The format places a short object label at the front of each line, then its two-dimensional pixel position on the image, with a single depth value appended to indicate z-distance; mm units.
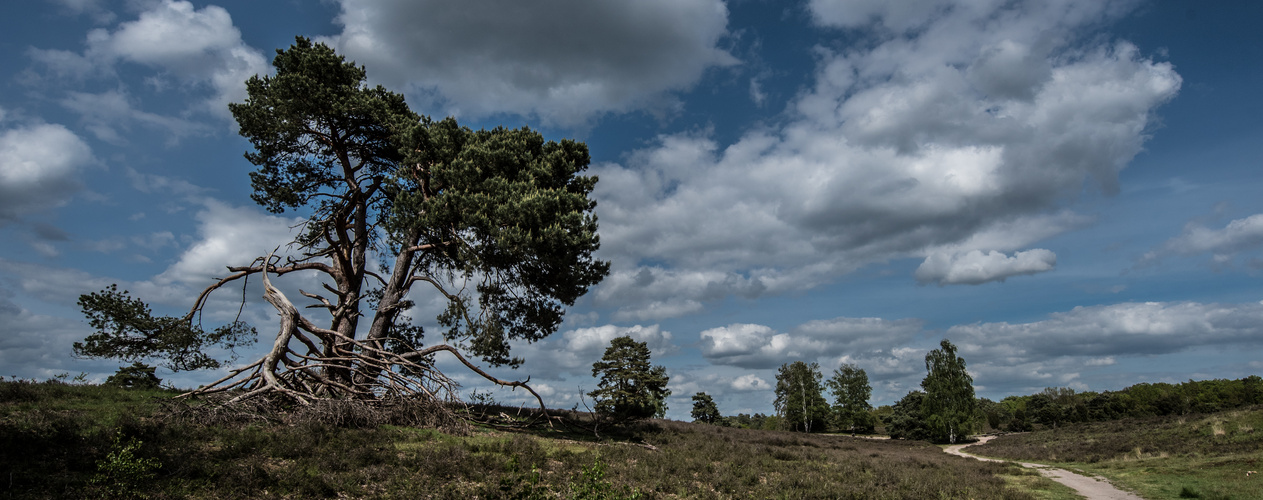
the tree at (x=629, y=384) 34469
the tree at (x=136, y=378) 16594
